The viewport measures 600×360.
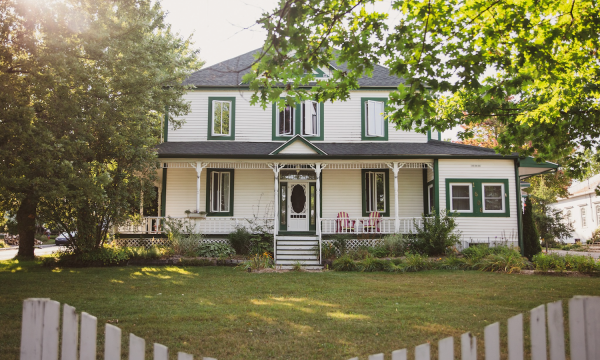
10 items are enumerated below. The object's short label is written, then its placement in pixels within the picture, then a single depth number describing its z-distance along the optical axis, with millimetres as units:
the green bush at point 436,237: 14422
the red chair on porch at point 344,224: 15753
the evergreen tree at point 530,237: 15852
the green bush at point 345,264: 12953
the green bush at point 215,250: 14508
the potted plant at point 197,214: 15933
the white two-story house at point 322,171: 16031
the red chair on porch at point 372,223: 15734
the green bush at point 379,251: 14289
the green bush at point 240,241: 15406
